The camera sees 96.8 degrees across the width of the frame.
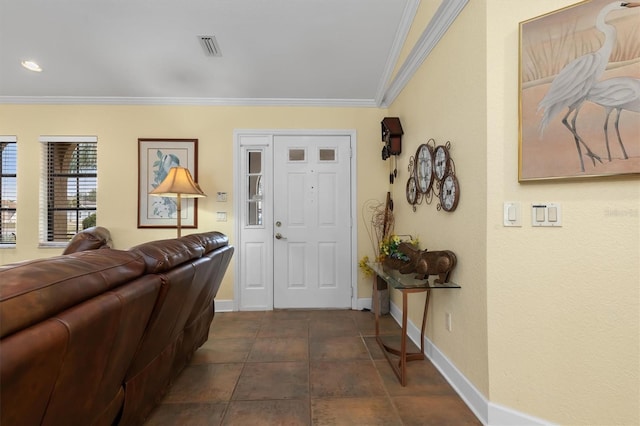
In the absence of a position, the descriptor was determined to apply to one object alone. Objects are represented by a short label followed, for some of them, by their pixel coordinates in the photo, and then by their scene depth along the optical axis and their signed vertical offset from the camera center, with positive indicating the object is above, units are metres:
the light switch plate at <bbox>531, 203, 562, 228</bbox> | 1.40 -0.01
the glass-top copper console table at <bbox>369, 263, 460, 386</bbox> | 1.85 -0.60
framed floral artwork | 3.40 +0.48
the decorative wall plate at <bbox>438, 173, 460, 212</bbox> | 1.84 +0.14
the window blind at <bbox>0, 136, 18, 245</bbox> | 3.42 +0.35
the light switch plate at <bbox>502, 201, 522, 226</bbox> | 1.49 +0.00
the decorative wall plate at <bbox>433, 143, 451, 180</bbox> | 1.96 +0.38
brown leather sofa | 0.61 -0.32
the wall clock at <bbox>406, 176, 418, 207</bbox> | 2.53 +0.21
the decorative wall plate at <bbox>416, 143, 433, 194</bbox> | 2.23 +0.38
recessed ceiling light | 2.83 +1.50
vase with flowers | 2.14 -0.32
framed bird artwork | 1.23 +0.57
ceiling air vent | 2.54 +1.56
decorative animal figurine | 1.82 -0.32
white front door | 3.43 -0.10
